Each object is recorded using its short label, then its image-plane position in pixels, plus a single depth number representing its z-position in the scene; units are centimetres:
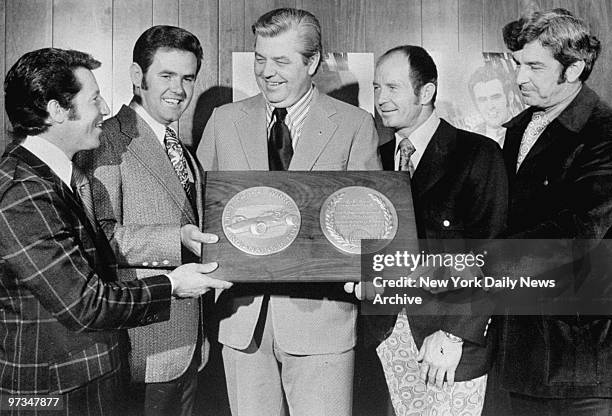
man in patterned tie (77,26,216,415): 162
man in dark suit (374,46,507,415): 169
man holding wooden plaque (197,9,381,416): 164
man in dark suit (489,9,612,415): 172
